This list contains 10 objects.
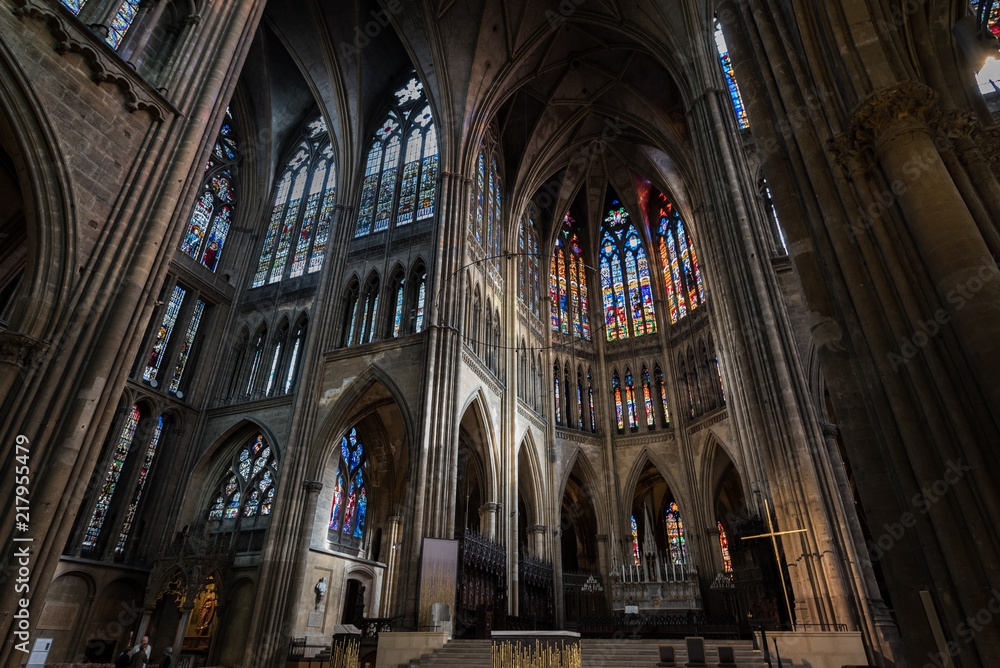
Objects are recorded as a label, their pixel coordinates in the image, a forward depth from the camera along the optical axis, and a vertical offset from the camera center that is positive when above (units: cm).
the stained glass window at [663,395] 2228 +871
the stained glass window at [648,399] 2259 +861
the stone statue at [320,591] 1492 +83
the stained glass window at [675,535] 2238 +359
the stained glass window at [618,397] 2325 +894
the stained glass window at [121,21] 809 +807
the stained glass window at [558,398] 2301 +871
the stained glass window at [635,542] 2166 +319
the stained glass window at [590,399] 2349 +892
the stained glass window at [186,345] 1770 +817
